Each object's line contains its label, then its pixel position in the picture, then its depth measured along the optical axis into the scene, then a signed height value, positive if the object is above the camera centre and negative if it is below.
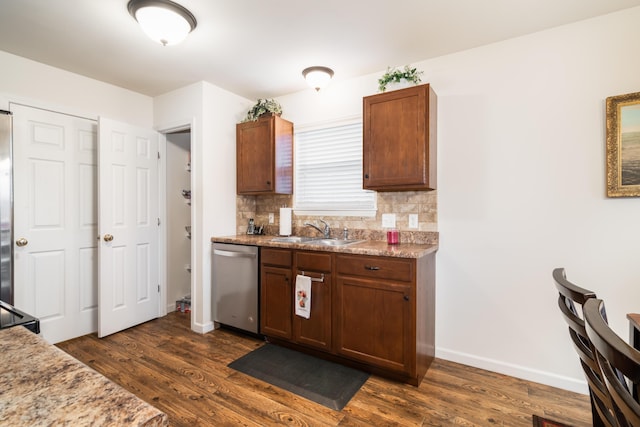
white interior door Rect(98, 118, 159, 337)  3.00 -0.16
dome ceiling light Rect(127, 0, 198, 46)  1.91 +1.22
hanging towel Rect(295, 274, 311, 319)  2.56 -0.71
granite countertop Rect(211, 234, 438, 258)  2.19 -0.29
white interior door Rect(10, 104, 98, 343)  2.66 -0.09
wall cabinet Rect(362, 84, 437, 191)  2.38 +0.56
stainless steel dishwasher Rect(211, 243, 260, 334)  2.93 -0.74
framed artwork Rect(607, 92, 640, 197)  1.95 +0.41
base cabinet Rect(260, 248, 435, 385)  2.17 -0.77
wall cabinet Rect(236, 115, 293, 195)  3.18 +0.57
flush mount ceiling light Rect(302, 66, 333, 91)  2.73 +1.20
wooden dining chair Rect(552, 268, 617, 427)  0.72 -0.40
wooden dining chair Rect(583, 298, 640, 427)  0.50 -0.26
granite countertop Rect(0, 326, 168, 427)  0.52 -0.35
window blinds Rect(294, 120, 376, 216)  3.07 +0.40
